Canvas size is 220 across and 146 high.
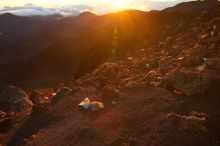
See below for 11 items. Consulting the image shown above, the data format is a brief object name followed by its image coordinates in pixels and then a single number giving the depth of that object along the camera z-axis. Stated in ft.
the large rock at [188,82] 20.84
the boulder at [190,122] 17.78
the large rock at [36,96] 28.94
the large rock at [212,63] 22.82
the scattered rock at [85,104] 22.70
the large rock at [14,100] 28.51
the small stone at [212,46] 25.77
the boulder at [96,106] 22.08
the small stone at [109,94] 22.92
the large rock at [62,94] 25.35
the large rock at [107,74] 26.03
